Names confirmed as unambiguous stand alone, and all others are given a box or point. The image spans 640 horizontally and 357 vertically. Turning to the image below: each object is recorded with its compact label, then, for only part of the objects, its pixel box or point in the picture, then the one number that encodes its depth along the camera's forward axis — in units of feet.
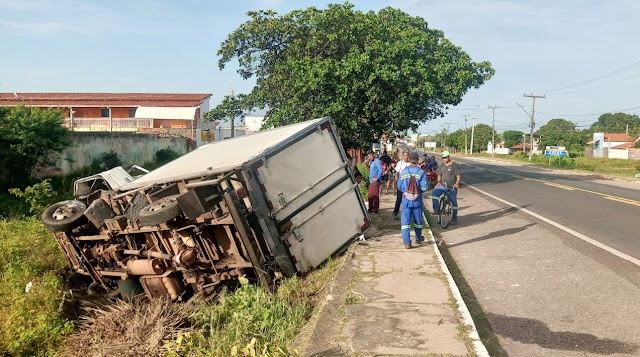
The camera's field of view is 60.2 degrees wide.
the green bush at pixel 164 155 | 92.48
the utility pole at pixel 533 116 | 222.07
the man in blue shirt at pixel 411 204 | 29.32
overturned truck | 22.41
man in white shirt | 40.97
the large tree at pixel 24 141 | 58.08
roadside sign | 233.27
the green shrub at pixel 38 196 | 47.57
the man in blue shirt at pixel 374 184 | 41.09
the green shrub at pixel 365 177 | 63.00
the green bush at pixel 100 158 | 71.82
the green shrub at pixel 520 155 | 250.49
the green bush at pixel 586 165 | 148.17
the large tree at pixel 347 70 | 64.69
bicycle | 38.83
